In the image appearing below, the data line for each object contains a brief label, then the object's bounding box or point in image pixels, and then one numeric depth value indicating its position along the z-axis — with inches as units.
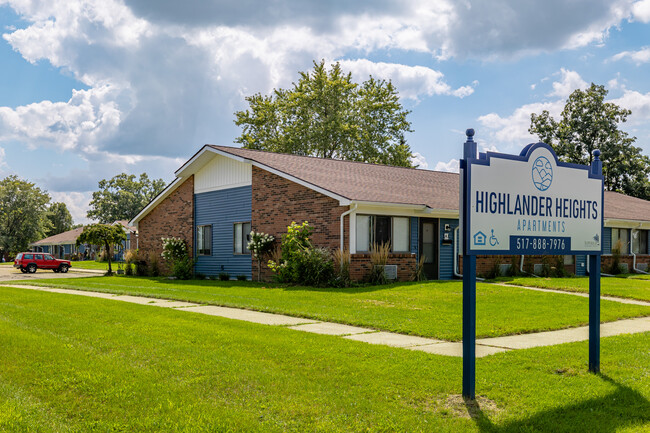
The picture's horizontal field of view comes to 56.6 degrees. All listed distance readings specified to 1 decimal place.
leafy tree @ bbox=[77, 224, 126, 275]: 1213.1
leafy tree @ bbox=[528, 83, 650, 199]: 1777.8
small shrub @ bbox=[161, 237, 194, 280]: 1001.5
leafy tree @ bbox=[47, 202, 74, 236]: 4105.1
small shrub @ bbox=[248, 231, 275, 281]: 852.6
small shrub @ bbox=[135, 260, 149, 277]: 1153.4
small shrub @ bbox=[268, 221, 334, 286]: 730.8
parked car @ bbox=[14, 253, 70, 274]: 1491.1
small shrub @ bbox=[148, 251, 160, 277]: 1128.8
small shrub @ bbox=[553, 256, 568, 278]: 911.4
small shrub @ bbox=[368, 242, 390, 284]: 737.6
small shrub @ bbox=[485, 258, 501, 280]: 844.0
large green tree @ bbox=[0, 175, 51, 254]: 2952.8
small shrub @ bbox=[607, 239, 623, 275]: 1029.8
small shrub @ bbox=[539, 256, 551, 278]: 897.9
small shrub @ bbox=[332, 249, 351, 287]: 714.8
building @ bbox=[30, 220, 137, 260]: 2726.4
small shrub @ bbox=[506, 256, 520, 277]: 871.1
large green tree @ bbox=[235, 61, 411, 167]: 1854.1
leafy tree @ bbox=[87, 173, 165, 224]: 3248.0
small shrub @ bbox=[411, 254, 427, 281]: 788.6
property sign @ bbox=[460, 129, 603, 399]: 240.2
